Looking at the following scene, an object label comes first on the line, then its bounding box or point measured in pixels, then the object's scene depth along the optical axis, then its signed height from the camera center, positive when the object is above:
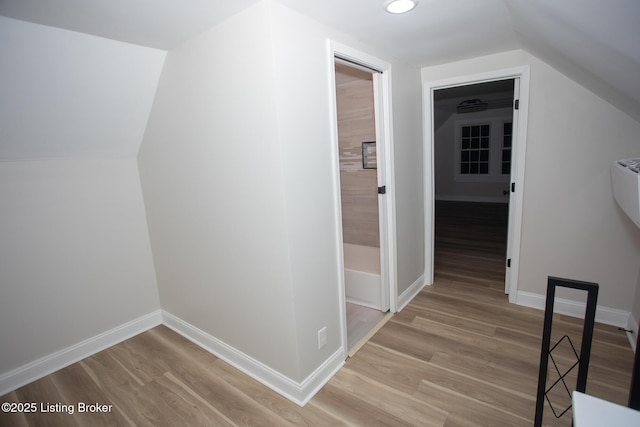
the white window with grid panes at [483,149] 7.62 +0.05
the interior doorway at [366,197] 2.59 -0.34
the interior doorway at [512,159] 2.65 -0.06
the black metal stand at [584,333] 1.14 -0.70
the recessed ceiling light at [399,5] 1.62 +0.77
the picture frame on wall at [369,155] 2.85 +0.02
